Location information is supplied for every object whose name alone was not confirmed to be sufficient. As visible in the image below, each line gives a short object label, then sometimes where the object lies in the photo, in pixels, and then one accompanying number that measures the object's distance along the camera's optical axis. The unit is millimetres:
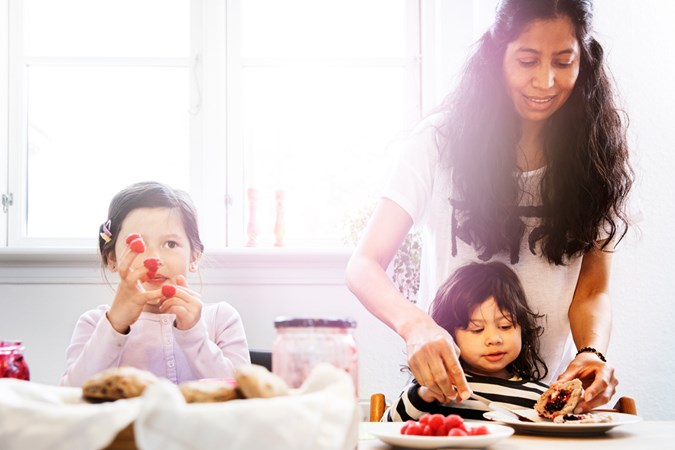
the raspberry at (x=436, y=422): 978
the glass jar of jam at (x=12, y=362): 966
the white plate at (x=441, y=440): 916
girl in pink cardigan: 1529
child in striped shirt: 1470
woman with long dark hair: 1636
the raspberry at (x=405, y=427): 1004
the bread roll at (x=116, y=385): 677
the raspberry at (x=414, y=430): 982
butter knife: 1256
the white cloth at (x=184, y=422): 561
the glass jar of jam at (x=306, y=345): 707
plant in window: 2391
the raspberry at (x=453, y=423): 972
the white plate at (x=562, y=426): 1103
